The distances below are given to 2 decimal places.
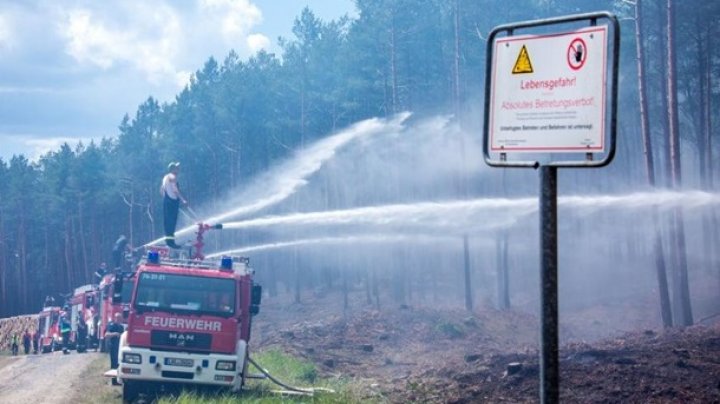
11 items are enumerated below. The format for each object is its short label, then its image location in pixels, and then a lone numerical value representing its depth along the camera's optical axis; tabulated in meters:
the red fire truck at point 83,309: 29.83
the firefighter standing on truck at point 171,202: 19.61
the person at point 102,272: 29.43
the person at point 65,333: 34.34
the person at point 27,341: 42.88
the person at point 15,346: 41.22
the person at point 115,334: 20.77
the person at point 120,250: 25.69
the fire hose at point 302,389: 16.56
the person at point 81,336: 32.34
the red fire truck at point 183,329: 16.36
